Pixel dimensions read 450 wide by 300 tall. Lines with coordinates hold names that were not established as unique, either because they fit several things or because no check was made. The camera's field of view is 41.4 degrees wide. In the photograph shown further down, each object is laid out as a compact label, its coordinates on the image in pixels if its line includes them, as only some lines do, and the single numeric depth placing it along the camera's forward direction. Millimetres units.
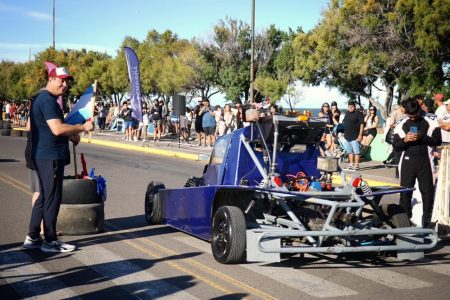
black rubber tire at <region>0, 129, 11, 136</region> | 32375
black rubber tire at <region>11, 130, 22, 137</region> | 32769
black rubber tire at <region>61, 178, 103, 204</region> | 7637
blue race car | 6039
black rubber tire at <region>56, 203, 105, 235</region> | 7656
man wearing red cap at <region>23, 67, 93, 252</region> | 6590
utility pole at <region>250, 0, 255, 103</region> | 30373
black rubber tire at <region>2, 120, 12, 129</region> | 33781
